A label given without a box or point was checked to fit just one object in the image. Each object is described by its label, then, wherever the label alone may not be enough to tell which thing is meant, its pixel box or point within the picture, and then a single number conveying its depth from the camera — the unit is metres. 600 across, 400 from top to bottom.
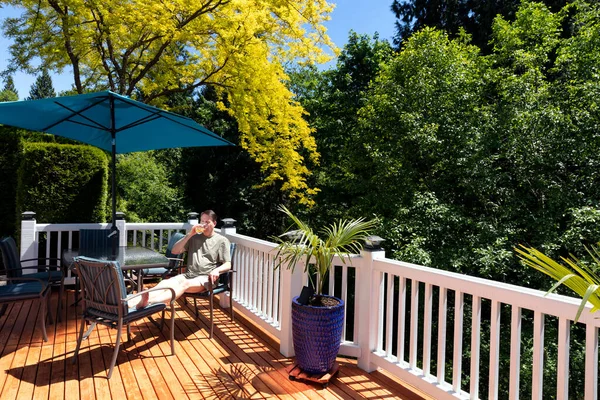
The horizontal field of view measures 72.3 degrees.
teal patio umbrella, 3.56
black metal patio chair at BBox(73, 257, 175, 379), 2.82
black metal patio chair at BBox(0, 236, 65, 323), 3.71
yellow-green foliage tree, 6.65
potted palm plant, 2.80
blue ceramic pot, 2.79
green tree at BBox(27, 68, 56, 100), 35.75
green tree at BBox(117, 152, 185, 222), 12.55
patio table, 3.73
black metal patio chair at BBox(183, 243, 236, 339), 3.63
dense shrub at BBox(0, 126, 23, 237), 6.77
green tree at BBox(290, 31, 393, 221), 12.79
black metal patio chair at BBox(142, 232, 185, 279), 4.62
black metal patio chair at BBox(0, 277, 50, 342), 3.31
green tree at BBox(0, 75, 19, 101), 25.81
